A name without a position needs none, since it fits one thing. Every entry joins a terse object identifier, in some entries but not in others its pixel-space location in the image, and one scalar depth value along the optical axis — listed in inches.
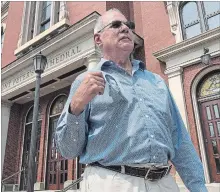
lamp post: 220.7
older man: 49.6
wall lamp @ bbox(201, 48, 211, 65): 286.0
